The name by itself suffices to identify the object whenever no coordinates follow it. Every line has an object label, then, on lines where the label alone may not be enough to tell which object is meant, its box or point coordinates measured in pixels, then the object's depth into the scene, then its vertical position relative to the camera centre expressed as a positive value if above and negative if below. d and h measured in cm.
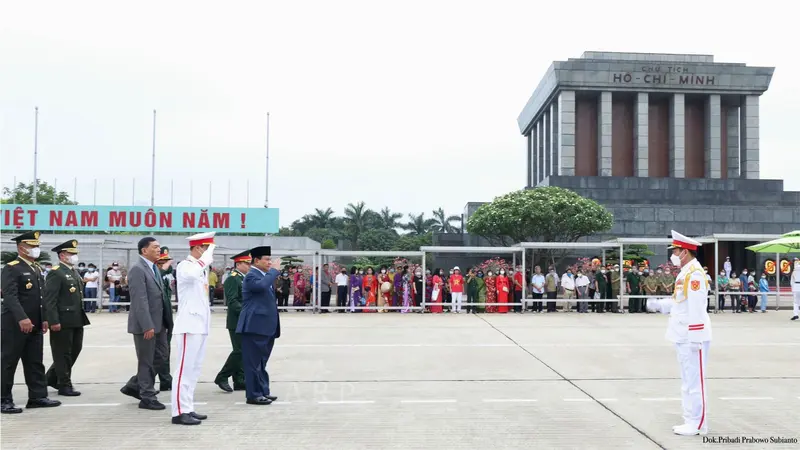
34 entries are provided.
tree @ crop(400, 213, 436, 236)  6619 +270
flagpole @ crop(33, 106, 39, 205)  3734 +543
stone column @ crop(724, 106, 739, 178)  5041 +874
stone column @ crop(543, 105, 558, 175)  5209 +936
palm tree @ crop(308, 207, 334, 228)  7000 +342
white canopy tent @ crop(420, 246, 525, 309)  2206 +14
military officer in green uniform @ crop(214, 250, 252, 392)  859 -88
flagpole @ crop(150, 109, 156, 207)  3692 +351
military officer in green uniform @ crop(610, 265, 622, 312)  2269 -89
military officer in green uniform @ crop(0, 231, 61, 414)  745 -82
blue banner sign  3069 +138
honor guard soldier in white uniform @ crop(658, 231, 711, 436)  646 -78
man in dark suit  775 -79
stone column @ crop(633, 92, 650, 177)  4881 +880
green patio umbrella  2119 +40
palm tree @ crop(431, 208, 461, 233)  6556 +291
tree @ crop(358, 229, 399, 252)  6016 +103
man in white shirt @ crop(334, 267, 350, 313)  2297 -116
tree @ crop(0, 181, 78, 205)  5228 +426
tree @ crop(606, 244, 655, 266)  2919 +14
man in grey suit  761 -75
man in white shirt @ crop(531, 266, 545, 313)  2284 -103
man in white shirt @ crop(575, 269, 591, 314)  2283 -108
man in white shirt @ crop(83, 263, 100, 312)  2268 -122
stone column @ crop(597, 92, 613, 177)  4878 +866
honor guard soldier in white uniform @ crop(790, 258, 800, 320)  1986 -89
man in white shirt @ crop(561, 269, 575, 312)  2337 -99
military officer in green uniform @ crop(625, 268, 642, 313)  2256 -101
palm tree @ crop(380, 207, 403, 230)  6675 +307
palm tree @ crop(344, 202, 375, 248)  6475 +325
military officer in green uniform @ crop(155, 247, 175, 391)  859 -149
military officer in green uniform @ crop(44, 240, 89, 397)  834 -83
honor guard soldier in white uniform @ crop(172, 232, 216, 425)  682 -78
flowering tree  3516 +197
